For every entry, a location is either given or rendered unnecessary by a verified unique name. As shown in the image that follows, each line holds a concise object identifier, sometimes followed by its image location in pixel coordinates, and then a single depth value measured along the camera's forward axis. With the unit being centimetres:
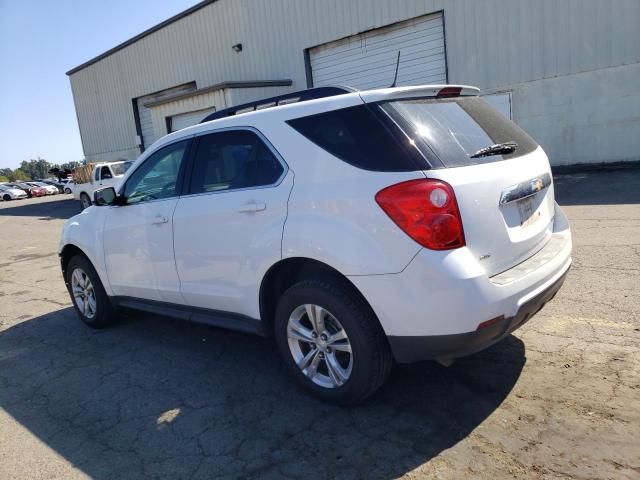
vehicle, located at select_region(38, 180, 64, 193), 4525
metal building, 1266
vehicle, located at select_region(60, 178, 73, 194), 3779
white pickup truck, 1859
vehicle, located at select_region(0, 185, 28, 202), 4231
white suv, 273
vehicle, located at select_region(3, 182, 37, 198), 4300
